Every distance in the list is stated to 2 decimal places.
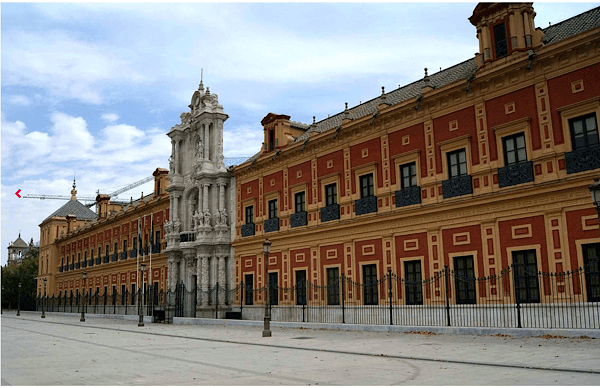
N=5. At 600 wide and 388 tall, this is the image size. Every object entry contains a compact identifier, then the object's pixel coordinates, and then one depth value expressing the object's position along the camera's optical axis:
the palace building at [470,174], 16.28
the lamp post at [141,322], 27.50
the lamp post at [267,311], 18.23
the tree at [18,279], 68.38
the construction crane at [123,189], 113.32
